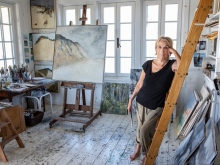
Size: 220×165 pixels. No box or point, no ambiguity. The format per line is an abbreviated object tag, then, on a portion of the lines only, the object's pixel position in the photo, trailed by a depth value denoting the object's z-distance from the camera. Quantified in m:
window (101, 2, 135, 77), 4.00
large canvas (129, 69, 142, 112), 3.95
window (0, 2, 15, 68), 3.88
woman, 2.04
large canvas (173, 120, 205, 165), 2.06
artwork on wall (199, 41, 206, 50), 3.57
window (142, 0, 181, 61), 3.75
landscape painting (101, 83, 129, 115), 4.13
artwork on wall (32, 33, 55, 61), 4.43
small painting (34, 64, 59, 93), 4.57
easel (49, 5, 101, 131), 3.56
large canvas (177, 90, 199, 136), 3.03
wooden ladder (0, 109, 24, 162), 2.55
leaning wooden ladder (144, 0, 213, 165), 1.46
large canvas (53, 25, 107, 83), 3.59
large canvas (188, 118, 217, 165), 1.66
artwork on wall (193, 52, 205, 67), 3.62
